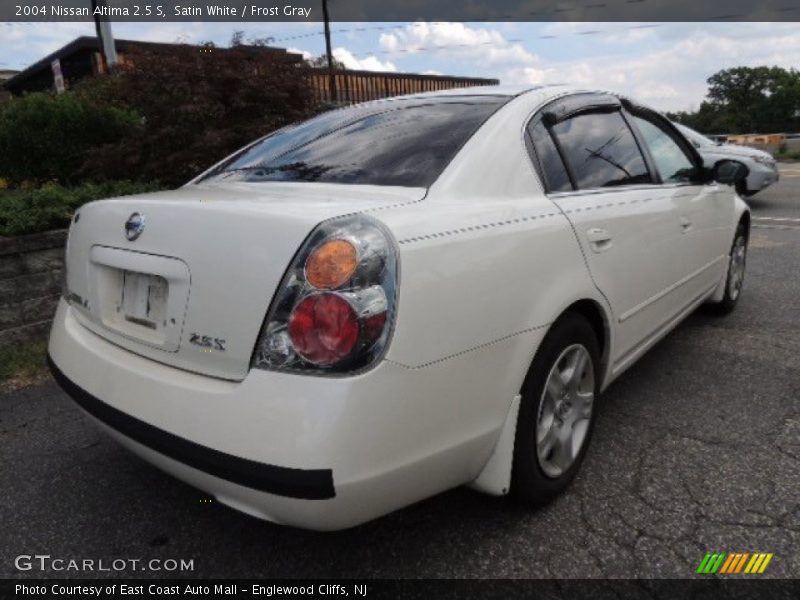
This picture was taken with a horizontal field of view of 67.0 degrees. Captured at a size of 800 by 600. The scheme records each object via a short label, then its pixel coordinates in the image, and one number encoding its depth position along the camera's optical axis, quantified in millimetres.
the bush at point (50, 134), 5871
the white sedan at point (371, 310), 1450
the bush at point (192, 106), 5461
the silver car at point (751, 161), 8992
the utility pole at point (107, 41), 9066
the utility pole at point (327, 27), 22122
